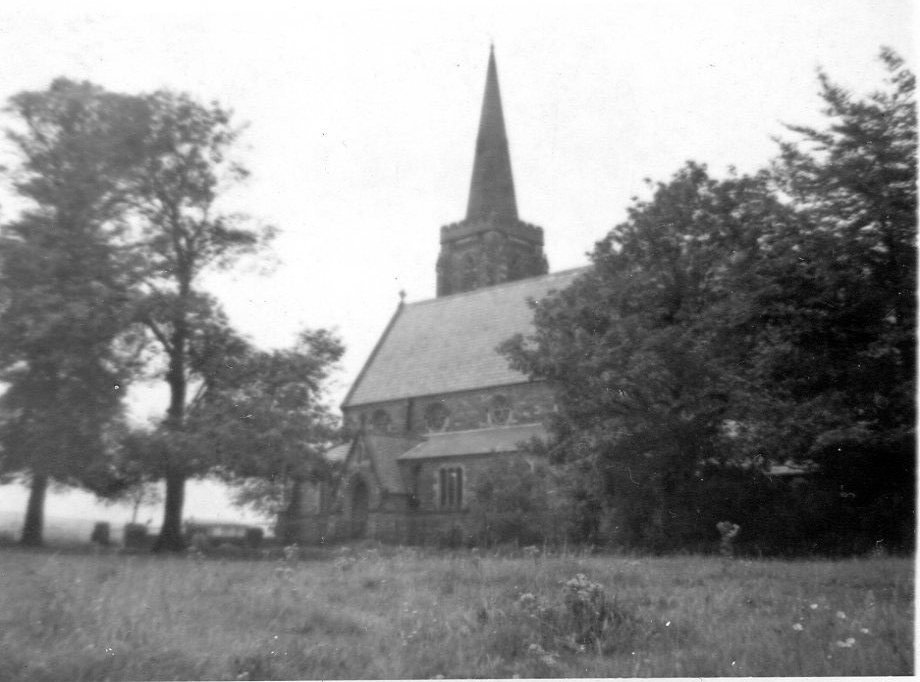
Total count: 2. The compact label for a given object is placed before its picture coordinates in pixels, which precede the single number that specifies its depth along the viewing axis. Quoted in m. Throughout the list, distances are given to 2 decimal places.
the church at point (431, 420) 37.97
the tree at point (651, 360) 22.86
